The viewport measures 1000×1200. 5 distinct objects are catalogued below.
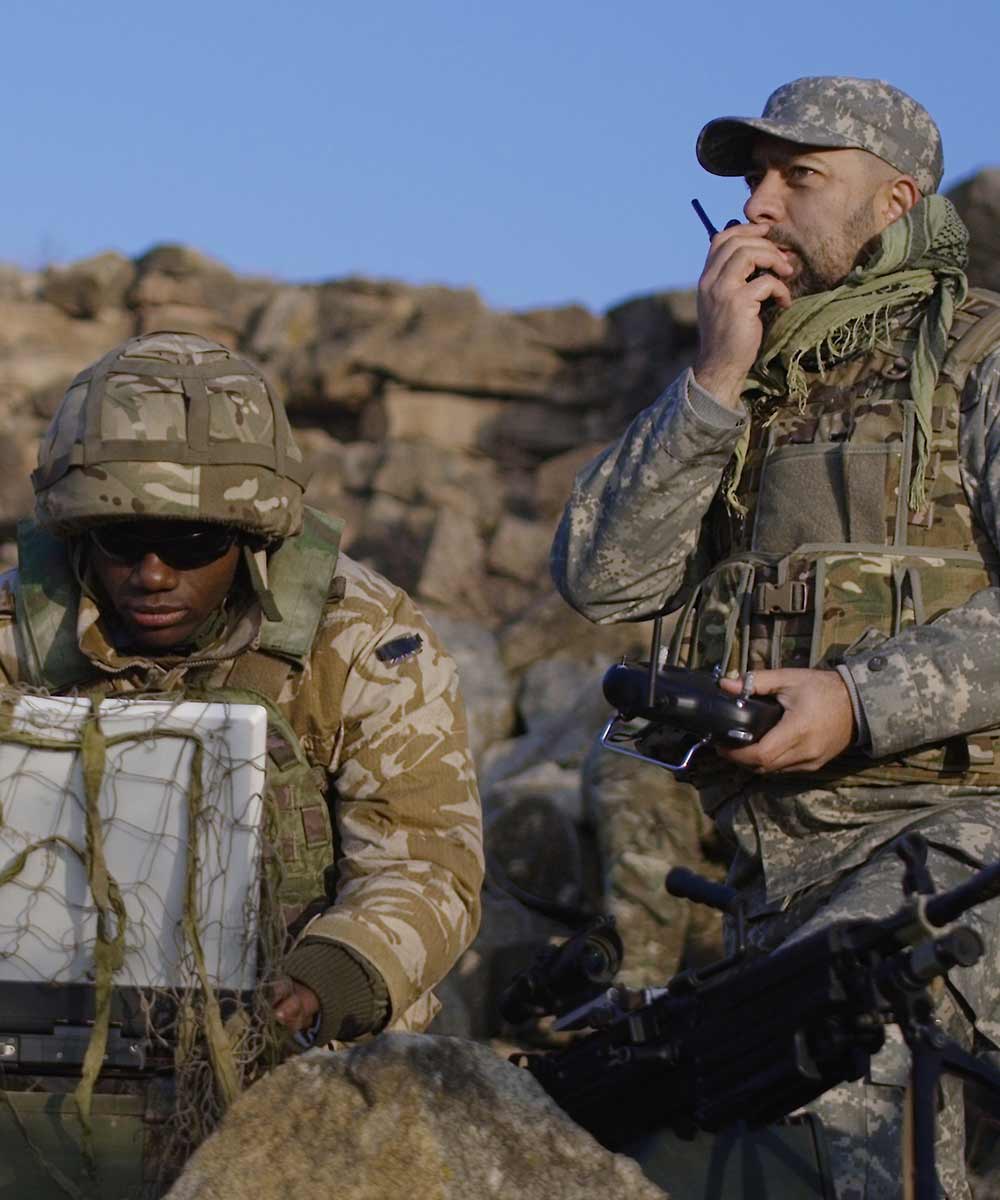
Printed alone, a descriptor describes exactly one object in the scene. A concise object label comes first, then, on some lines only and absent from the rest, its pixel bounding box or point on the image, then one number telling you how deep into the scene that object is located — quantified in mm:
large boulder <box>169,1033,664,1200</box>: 3006
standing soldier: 3844
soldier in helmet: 4043
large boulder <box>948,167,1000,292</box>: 12773
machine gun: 2824
